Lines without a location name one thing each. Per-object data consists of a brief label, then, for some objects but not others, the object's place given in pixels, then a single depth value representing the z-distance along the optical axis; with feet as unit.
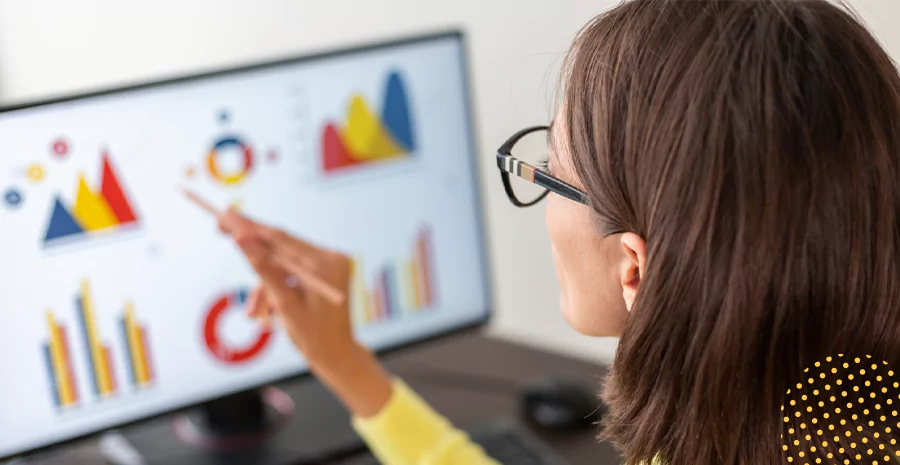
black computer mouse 6.25
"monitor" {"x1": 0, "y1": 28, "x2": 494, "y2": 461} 5.63
